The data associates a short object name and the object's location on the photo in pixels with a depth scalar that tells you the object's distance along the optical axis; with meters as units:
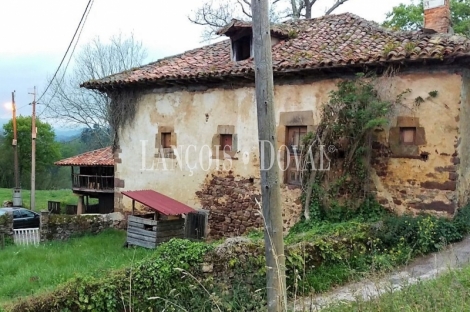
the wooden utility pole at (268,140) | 3.86
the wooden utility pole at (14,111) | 21.23
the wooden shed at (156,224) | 9.46
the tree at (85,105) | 26.97
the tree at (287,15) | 18.54
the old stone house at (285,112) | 7.93
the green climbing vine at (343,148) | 8.19
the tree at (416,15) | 16.72
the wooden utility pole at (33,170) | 18.44
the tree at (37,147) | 30.88
